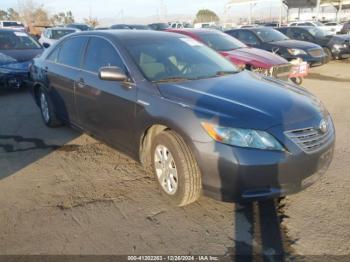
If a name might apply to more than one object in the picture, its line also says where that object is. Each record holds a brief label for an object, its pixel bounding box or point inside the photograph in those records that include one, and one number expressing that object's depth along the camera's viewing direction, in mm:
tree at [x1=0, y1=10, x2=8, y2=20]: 59219
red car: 8164
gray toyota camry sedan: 3035
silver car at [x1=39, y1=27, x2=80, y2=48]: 16422
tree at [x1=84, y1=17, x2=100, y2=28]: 49812
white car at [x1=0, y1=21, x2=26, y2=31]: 31903
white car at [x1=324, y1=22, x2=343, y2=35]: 28012
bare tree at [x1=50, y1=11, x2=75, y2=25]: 57028
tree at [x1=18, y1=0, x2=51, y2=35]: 48025
